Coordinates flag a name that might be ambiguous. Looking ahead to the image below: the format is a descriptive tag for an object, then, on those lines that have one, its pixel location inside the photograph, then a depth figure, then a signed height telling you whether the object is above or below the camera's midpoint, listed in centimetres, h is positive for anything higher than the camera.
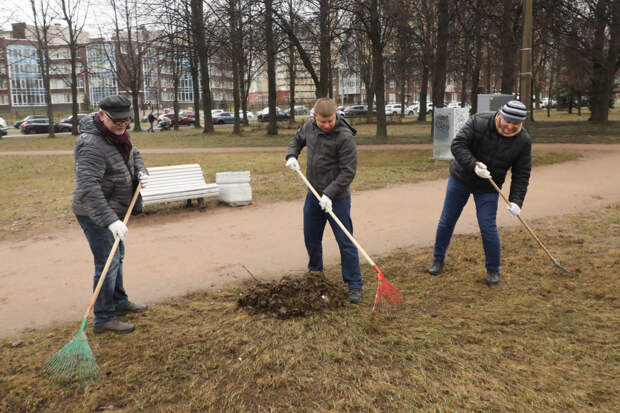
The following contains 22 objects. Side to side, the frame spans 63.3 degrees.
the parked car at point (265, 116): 4181 +33
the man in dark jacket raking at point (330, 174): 403 -44
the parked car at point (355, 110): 4629 +82
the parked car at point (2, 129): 3143 -30
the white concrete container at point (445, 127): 1276 -25
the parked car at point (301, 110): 5609 +101
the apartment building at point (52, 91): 7194 +509
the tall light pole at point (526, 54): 1118 +135
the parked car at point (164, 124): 3816 -17
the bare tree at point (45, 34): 2717 +479
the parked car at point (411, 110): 5238 +83
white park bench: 767 -101
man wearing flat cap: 344 -44
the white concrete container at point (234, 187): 824 -108
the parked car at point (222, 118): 4341 +23
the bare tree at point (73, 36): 2800 +485
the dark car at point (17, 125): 4625 -8
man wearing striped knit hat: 432 -44
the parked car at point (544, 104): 5841 +142
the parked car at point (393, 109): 5068 +92
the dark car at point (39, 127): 3544 -21
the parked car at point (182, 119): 4036 +20
